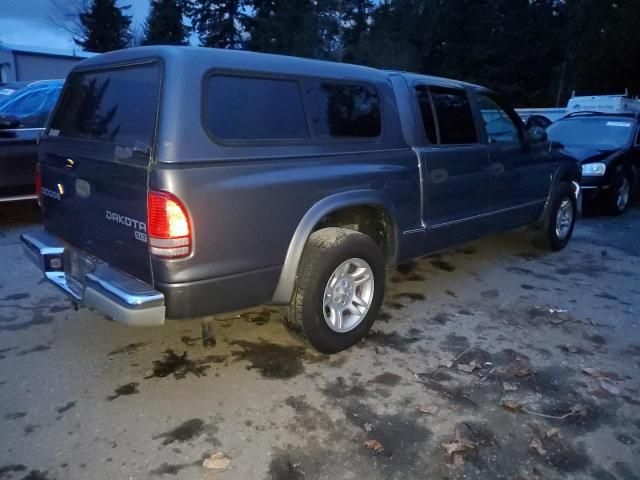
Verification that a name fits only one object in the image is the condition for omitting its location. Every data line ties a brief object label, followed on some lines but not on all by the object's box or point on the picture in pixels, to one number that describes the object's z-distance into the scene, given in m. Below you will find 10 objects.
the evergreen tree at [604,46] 19.94
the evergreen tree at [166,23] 40.25
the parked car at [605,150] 8.28
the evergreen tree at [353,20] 35.25
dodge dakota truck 2.74
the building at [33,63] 17.09
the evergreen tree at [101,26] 41.12
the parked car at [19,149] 6.46
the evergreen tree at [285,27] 34.47
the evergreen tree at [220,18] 40.72
